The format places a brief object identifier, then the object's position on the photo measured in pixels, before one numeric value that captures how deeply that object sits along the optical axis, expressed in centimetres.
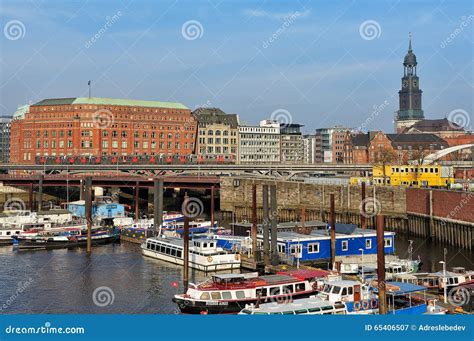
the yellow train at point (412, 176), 7369
